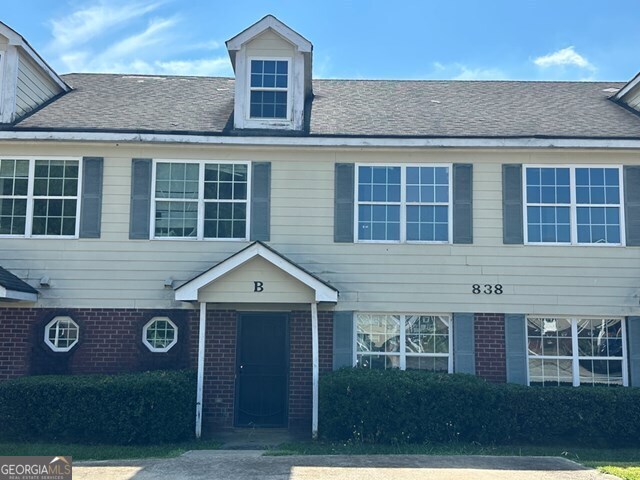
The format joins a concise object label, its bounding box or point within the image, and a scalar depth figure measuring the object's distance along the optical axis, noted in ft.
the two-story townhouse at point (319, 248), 38.45
